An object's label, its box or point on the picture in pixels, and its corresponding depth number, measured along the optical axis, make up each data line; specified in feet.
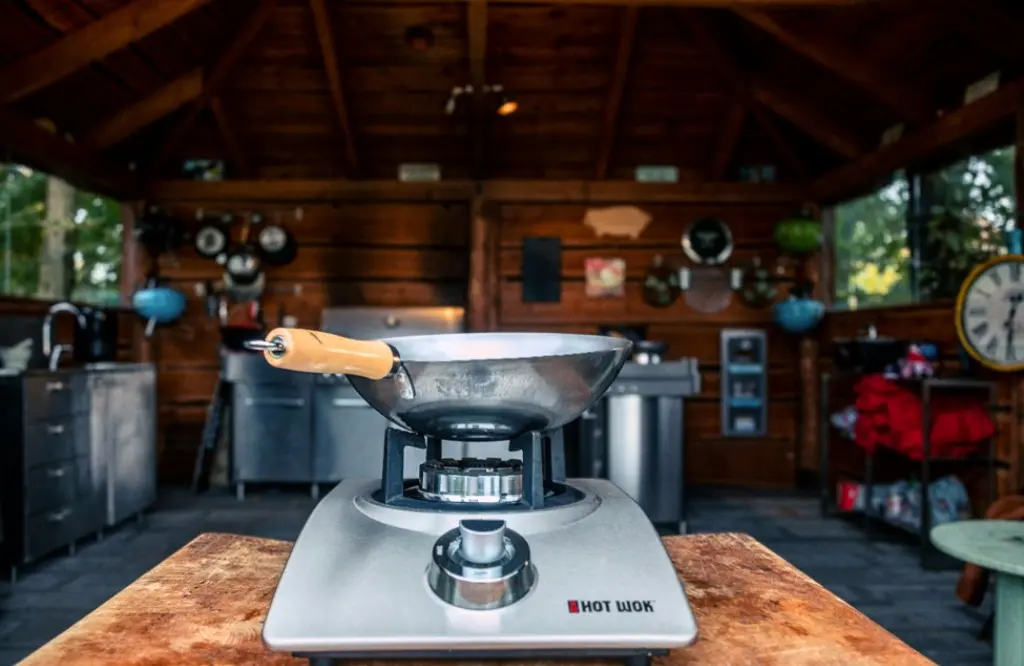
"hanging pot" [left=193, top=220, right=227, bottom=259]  18.56
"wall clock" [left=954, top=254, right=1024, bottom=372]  10.70
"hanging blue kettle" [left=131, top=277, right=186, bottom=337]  17.60
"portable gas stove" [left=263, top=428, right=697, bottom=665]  1.79
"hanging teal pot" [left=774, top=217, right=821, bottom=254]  17.97
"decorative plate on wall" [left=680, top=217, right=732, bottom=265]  18.85
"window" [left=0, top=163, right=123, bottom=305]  13.70
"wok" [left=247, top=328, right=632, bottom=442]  1.90
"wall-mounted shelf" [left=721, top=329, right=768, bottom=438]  18.79
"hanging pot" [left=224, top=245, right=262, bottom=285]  18.29
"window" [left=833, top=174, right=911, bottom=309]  15.29
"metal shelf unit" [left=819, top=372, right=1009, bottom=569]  11.36
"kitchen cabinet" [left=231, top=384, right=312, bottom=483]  16.72
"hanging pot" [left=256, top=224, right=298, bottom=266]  18.49
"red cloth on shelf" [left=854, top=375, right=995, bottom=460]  11.47
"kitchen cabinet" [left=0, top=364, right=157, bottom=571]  10.86
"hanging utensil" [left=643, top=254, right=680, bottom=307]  18.80
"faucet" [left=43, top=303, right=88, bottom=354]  13.56
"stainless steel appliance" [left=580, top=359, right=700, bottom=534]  13.82
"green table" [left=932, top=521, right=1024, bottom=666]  5.84
